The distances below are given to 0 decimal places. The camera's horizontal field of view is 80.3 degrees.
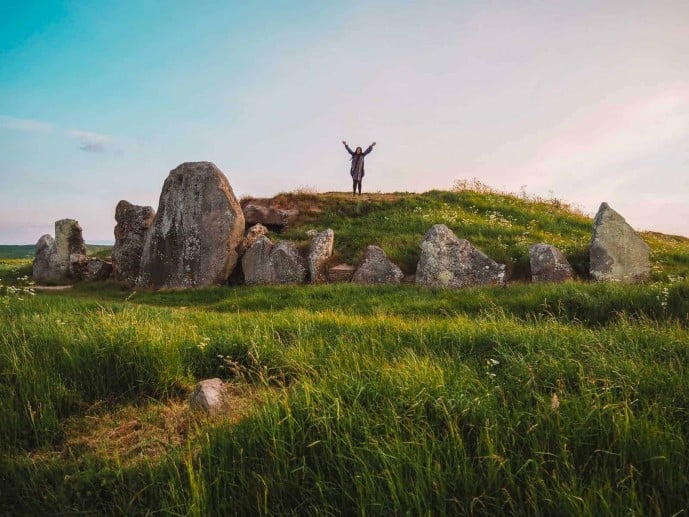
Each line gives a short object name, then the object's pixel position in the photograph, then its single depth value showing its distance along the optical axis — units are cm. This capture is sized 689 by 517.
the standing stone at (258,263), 1416
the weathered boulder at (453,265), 1236
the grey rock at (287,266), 1393
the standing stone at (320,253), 1382
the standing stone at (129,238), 1648
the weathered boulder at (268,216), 1917
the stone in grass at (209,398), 387
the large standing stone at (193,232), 1473
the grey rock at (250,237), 1530
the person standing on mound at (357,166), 2327
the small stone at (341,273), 1360
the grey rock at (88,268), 1756
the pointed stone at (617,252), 1216
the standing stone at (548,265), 1207
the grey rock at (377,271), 1298
